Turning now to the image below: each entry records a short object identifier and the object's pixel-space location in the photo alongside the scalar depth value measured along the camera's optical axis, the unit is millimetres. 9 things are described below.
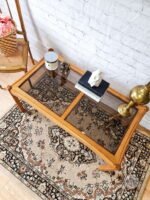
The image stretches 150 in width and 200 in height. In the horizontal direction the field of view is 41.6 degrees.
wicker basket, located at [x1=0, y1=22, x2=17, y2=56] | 1483
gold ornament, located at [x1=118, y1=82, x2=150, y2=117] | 1082
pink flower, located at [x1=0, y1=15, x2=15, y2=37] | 1452
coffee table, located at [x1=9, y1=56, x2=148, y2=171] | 1214
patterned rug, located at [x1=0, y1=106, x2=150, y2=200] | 1421
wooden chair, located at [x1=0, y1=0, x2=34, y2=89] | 1562
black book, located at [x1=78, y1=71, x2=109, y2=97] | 1271
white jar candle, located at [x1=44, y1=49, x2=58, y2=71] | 1392
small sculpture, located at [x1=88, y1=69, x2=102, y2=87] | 1213
